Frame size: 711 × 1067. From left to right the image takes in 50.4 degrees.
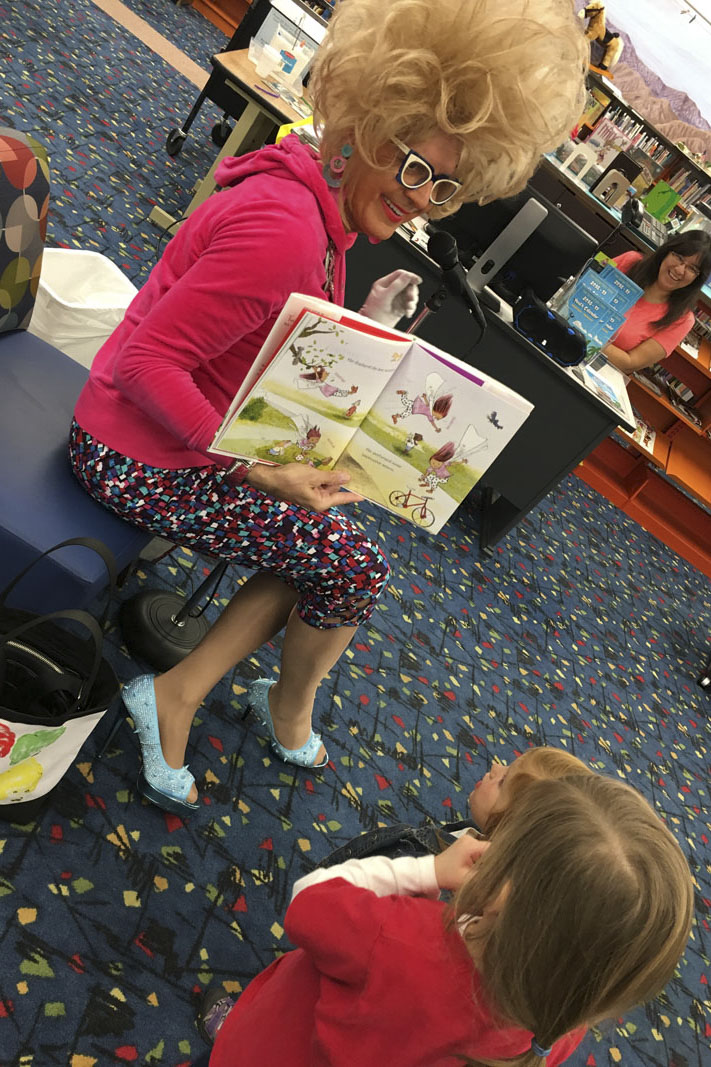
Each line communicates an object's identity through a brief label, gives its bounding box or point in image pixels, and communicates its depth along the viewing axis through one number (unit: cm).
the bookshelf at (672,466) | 494
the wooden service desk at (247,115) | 320
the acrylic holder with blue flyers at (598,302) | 308
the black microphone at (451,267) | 159
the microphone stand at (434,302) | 150
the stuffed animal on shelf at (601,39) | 699
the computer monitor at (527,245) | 304
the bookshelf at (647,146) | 565
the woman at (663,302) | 375
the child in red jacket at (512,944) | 80
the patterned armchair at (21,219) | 143
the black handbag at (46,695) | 117
